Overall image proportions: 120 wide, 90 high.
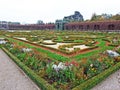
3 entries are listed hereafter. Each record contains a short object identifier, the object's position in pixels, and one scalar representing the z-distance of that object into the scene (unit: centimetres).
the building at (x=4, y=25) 5077
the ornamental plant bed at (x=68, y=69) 353
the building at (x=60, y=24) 3789
